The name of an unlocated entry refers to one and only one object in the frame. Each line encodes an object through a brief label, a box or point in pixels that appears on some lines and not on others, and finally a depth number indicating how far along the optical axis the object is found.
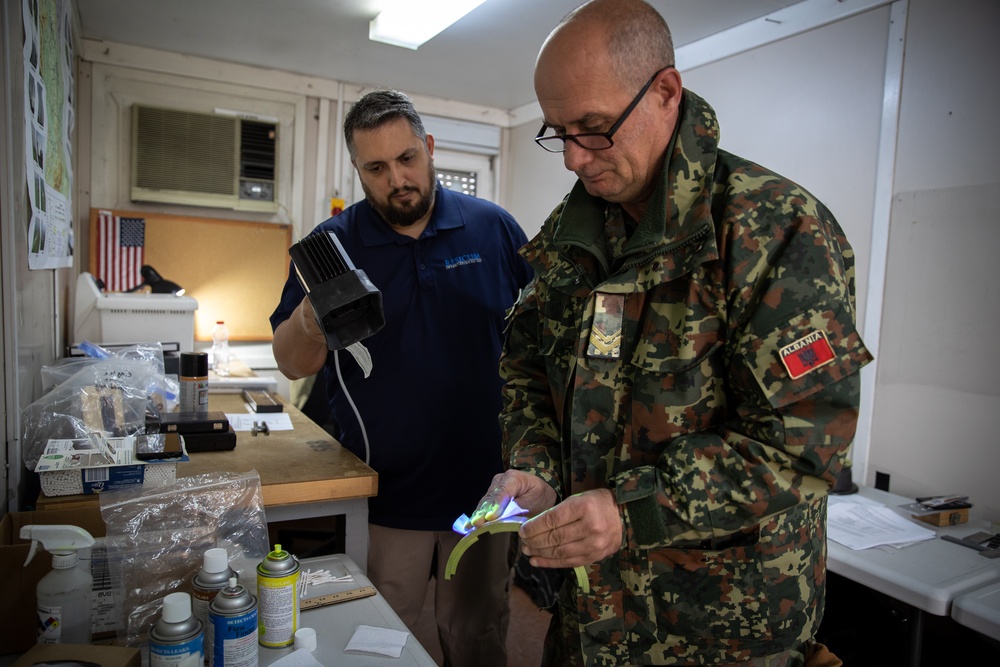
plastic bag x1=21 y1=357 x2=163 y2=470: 1.51
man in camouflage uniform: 0.90
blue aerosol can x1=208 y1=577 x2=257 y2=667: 0.95
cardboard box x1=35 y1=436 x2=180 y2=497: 1.29
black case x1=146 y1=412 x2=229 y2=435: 1.75
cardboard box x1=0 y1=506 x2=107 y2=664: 1.04
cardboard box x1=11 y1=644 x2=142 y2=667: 0.87
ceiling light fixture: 2.90
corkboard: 3.93
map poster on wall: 1.60
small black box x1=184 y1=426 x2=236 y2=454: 1.75
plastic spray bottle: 0.98
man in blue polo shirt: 1.76
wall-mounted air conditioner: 3.79
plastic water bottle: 3.54
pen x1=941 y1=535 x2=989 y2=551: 1.88
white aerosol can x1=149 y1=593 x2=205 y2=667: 0.87
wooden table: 1.51
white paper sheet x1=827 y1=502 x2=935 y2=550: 1.91
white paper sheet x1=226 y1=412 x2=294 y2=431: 2.09
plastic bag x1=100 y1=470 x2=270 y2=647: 1.09
